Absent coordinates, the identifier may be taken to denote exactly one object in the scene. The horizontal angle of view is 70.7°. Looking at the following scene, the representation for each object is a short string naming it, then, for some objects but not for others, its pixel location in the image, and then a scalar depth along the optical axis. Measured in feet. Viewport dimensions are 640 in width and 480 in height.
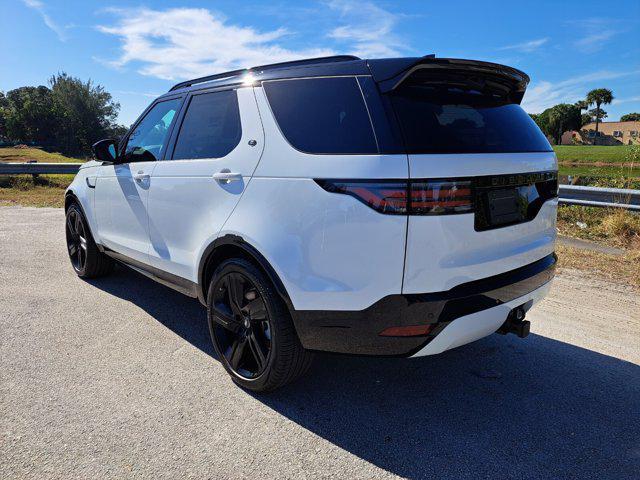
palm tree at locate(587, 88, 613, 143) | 363.97
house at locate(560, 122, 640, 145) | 359.33
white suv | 6.87
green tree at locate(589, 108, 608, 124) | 374.02
